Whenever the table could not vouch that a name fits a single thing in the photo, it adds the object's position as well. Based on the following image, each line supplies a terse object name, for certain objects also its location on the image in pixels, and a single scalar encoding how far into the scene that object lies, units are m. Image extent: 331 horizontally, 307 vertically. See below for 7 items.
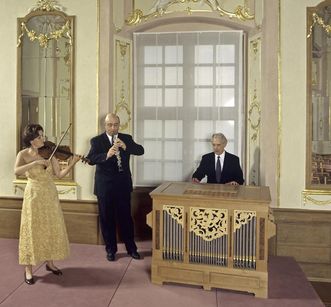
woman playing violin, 3.84
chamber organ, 3.58
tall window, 5.36
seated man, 4.62
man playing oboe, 4.50
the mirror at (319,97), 4.89
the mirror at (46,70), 5.40
